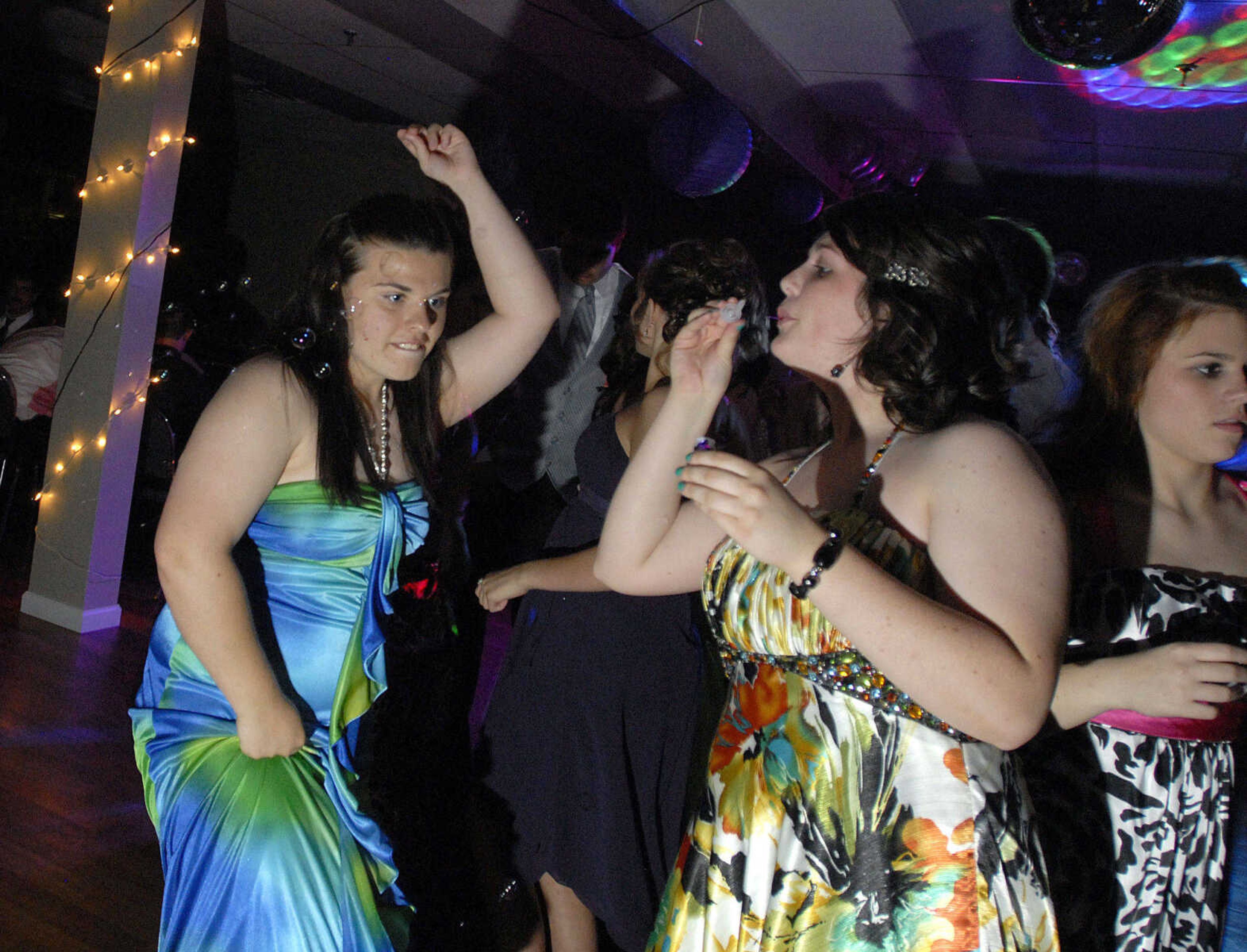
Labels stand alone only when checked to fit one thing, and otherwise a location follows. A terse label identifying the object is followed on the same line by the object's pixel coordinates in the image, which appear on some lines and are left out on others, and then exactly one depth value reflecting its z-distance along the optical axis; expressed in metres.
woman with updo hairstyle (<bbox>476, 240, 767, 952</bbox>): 1.88
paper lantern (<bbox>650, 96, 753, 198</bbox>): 5.18
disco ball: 3.12
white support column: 4.04
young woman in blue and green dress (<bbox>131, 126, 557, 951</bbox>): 1.36
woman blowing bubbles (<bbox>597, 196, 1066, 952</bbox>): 1.01
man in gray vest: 2.95
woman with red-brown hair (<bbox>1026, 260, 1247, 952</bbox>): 1.36
